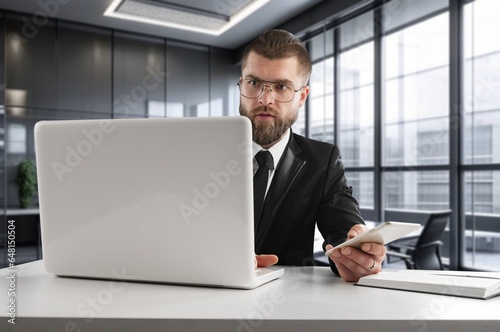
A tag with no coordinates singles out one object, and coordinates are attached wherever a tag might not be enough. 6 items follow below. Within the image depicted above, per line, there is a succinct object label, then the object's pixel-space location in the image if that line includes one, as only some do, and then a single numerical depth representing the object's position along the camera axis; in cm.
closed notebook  86
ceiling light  550
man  150
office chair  339
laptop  85
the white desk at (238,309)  69
